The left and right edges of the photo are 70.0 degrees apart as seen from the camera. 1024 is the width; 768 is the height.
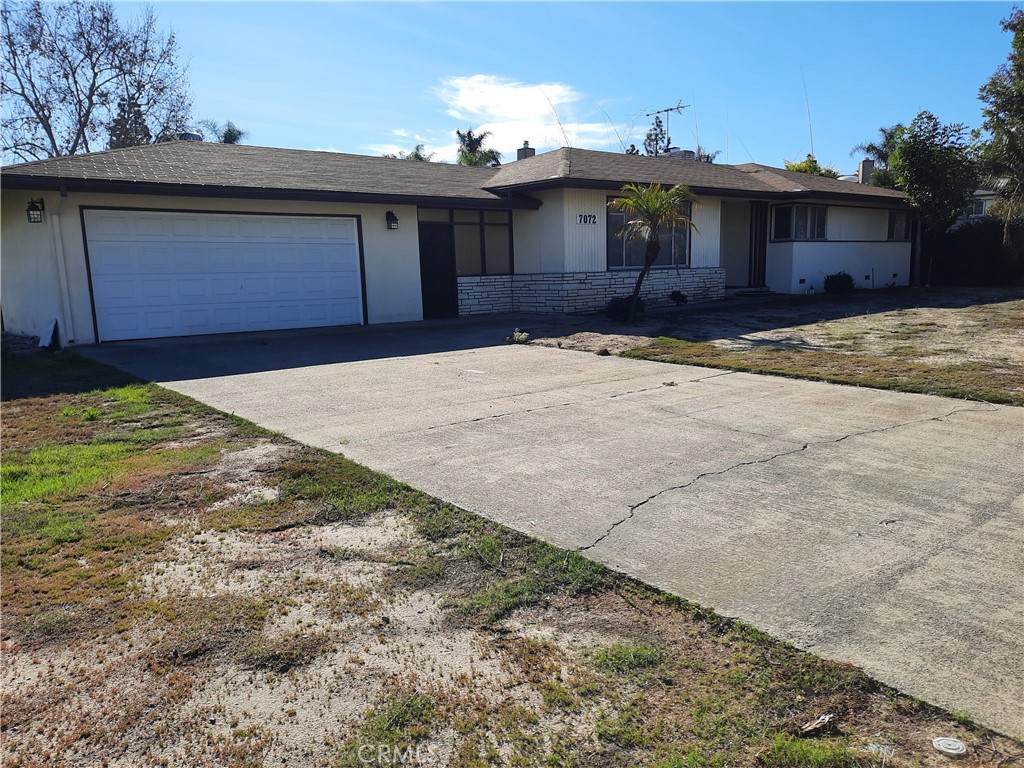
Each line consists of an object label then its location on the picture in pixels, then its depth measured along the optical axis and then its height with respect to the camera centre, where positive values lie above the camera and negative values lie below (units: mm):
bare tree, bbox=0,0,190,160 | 28594 +8424
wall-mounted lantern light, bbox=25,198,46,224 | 12164 +1232
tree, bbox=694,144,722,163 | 39597 +6055
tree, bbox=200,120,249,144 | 29609 +5833
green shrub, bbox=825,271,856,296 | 20781 -719
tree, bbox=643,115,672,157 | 48625 +8465
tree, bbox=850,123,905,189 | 27020 +4937
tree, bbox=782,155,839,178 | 30859 +3906
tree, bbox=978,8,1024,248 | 21562 +3662
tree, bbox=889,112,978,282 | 21203 +2506
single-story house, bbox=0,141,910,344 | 12758 +761
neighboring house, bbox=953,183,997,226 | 33431 +2428
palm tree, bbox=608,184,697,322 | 14398 +1108
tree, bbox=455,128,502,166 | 33688 +5511
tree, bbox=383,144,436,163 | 36981 +5972
